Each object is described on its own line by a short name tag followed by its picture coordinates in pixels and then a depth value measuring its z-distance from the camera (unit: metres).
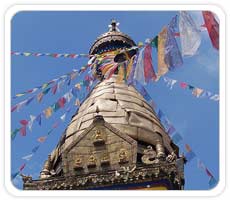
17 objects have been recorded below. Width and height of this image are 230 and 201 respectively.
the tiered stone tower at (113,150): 19.36
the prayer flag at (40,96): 20.52
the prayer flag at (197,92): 18.42
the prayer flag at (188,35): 16.88
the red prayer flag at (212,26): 15.69
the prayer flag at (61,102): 20.55
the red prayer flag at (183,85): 18.81
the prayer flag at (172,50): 17.22
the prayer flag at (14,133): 18.31
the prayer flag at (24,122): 20.16
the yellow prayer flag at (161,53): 17.30
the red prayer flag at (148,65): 17.69
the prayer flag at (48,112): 20.50
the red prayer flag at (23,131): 19.78
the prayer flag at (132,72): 18.13
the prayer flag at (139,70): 17.94
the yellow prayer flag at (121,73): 18.91
